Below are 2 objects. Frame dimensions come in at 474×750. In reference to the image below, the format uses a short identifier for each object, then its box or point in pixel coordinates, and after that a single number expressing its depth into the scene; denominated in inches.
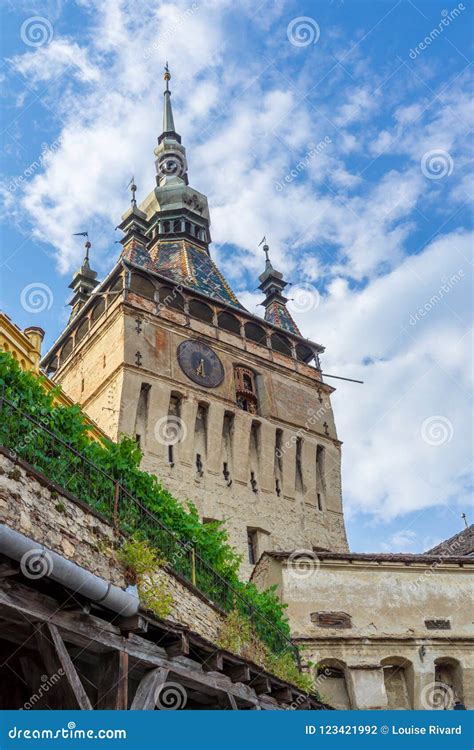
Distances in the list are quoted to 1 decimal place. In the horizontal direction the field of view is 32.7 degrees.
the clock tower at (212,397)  1104.8
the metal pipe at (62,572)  263.0
